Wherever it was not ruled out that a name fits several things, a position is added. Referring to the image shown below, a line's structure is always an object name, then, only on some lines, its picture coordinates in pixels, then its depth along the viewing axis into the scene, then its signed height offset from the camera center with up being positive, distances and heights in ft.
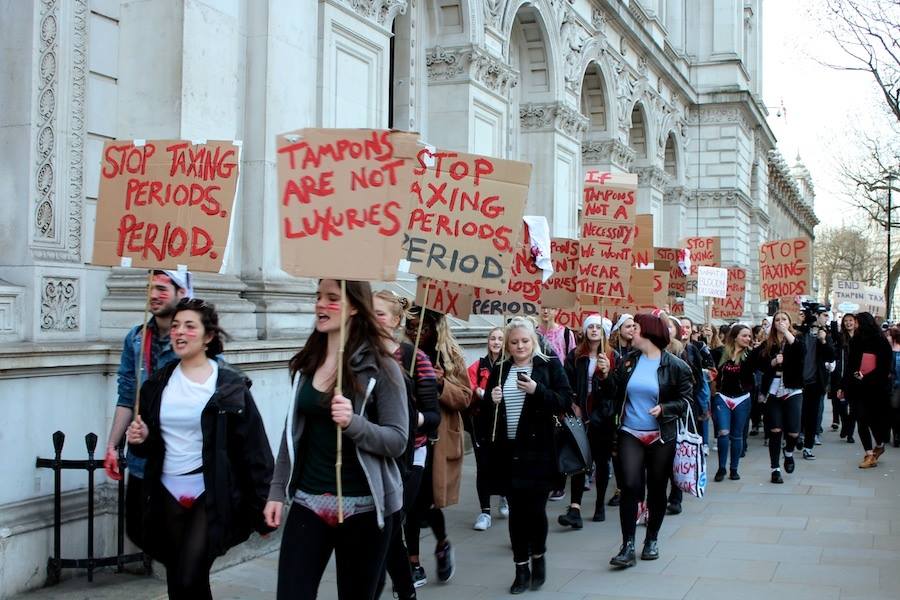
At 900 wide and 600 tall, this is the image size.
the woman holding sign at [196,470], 15.14 -2.34
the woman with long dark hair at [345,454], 14.08 -1.93
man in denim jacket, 17.76 -0.70
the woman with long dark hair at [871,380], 43.52 -2.53
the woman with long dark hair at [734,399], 39.55 -3.07
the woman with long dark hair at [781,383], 38.88 -2.43
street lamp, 115.55 +3.54
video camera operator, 44.94 -3.08
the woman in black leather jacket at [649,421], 24.71 -2.46
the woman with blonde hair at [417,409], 19.92 -1.89
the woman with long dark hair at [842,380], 52.26 -3.23
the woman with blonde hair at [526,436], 22.58 -2.68
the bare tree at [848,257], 258.16 +15.70
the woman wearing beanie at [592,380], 31.58 -2.09
